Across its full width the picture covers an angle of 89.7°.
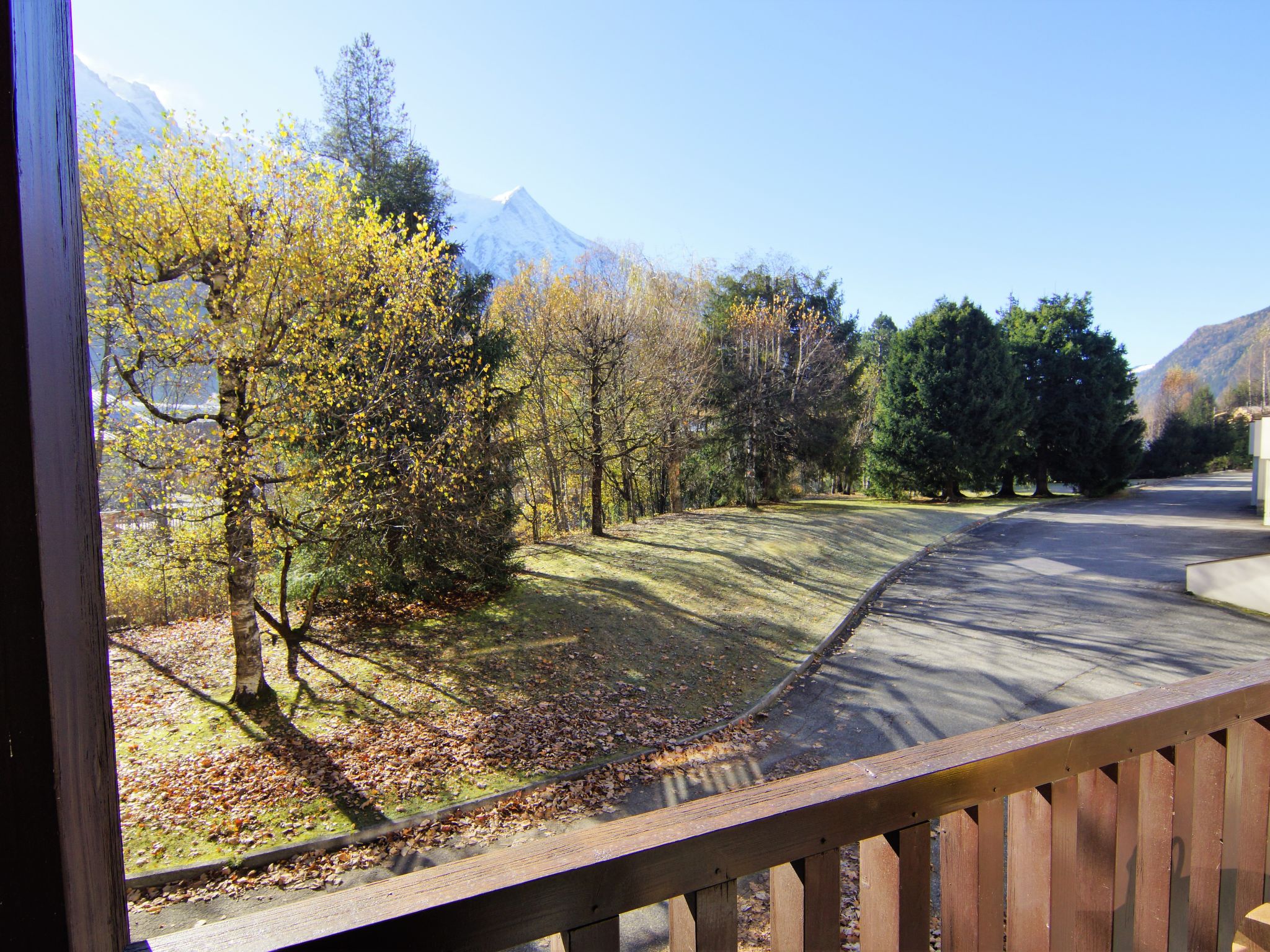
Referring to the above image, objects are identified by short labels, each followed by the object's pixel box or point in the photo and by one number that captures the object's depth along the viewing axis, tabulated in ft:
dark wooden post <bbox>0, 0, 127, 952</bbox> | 1.63
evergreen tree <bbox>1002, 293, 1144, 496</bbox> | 94.68
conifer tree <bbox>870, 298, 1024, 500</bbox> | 86.94
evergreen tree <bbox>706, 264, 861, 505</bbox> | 68.95
